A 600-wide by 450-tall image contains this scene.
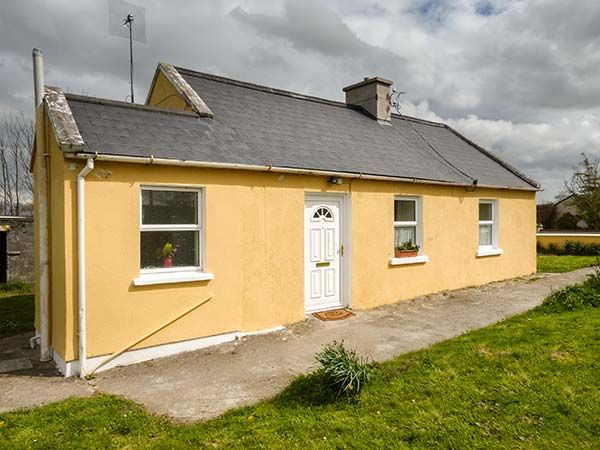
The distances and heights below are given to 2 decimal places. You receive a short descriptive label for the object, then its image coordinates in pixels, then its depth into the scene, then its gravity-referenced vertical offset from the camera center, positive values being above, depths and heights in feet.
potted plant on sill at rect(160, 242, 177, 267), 22.53 -1.74
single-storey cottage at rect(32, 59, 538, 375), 20.13 +0.12
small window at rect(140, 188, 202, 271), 21.89 -0.44
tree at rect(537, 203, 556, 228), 127.75 +1.70
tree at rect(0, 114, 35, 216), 79.41 +11.37
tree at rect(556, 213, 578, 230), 117.19 -0.72
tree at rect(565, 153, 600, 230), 100.78 +5.97
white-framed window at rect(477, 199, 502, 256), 42.29 -0.64
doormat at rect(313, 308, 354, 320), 27.96 -6.43
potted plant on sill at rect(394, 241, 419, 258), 33.47 -2.40
